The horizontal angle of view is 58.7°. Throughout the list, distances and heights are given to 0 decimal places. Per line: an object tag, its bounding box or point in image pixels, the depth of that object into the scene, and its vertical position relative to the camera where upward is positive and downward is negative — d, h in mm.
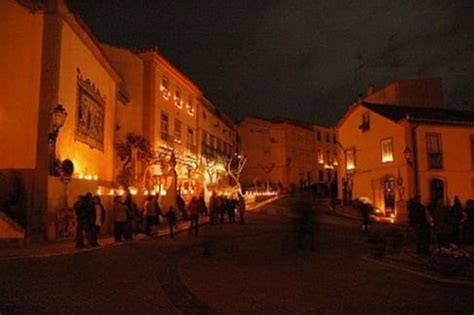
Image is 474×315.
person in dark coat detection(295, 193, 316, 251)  12758 -724
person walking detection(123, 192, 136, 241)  15547 -805
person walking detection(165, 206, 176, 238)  16964 -808
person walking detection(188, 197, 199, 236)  16281 -465
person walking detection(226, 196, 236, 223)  24297 -713
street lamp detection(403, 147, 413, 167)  27016 +2626
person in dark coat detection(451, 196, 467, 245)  12188 -840
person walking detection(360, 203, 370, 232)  19031 -866
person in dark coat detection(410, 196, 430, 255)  11359 -881
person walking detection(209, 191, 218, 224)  19939 -488
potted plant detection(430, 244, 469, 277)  8711 -1363
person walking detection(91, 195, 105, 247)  13703 -715
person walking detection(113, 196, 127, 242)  15172 -705
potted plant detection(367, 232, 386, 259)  11078 -1294
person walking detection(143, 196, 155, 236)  17156 -691
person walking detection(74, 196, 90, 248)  13203 -663
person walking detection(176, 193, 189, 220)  26097 -623
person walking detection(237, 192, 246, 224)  22758 -610
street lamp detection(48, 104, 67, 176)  14133 +2408
